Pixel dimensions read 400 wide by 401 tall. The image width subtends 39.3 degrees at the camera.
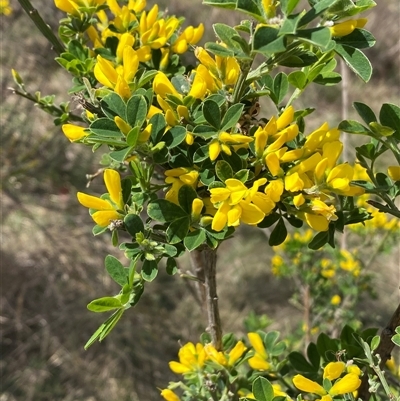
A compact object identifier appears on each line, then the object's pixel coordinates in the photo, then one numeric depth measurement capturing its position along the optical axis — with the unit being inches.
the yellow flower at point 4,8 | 31.8
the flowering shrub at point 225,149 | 6.4
